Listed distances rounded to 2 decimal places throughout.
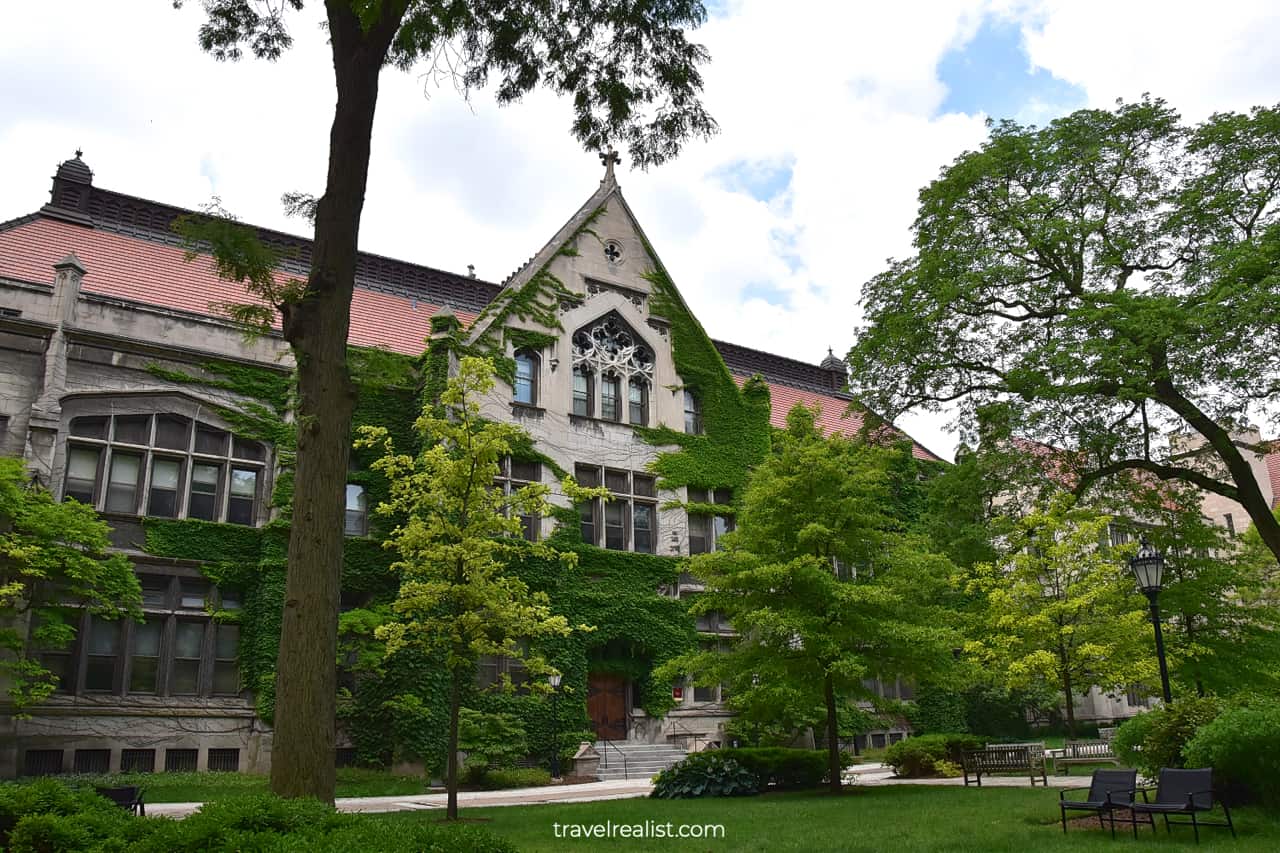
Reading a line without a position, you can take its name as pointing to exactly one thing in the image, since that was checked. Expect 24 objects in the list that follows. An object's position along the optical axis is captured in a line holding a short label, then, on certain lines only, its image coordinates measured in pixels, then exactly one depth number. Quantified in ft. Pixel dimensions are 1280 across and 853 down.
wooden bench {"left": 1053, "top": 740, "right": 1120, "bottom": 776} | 76.59
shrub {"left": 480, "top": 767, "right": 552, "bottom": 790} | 82.89
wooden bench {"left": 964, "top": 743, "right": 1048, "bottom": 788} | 71.56
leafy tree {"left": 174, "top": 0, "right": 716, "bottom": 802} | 32.60
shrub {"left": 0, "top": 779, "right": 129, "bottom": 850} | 25.71
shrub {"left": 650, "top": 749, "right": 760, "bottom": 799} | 67.36
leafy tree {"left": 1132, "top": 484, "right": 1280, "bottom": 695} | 87.76
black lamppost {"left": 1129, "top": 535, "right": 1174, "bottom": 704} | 59.76
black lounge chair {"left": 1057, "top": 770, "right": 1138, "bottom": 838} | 42.04
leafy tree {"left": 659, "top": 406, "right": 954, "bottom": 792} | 65.67
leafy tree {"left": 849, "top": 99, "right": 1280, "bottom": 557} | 66.39
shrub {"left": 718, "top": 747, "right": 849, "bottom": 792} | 70.95
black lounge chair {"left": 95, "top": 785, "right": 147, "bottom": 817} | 45.65
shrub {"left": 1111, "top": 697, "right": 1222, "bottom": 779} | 48.80
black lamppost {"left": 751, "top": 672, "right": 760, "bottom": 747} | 99.32
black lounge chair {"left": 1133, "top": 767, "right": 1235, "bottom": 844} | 38.78
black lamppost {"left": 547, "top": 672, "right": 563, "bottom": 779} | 88.89
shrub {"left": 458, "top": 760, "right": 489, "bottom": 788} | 82.43
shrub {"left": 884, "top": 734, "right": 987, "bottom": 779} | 82.74
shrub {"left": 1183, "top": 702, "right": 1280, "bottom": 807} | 41.50
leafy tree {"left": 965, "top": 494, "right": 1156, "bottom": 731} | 83.30
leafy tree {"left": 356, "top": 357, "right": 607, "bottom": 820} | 55.93
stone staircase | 91.61
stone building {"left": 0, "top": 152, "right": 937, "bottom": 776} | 81.25
